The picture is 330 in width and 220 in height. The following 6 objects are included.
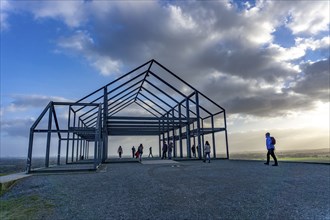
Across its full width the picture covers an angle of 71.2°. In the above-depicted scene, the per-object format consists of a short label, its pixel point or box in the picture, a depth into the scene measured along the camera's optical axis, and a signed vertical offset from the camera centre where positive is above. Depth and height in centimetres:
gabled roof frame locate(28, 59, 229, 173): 1911 +323
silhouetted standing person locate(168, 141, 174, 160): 2174 -14
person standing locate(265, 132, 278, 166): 1298 +5
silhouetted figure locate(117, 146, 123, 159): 2973 -21
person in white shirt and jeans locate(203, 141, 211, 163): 1719 -4
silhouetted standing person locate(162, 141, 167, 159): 2138 -4
